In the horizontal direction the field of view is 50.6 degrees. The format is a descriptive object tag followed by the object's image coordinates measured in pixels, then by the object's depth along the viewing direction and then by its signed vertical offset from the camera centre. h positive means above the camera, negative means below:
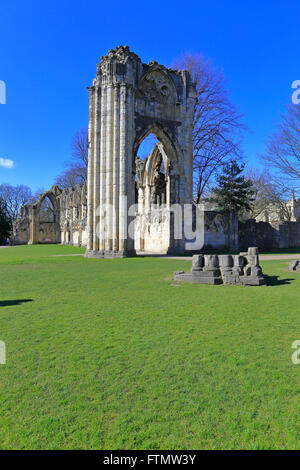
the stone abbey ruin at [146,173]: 17.47 +4.51
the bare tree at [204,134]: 25.69 +9.00
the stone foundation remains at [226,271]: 8.06 -0.74
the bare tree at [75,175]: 39.34 +9.74
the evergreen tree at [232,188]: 25.92 +4.48
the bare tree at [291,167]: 24.93 +6.31
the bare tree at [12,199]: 53.44 +7.67
